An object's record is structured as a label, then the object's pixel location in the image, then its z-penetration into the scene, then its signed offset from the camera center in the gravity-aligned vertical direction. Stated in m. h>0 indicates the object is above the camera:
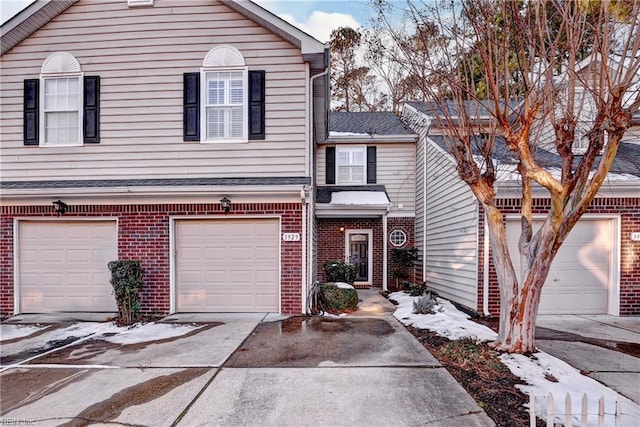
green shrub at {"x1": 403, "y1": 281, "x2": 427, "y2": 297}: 9.23 -1.93
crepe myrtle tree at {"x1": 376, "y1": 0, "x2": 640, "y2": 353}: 3.87 +1.58
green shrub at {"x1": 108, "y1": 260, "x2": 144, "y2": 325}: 6.36 -1.31
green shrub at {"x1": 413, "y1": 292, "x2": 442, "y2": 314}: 6.96 -1.78
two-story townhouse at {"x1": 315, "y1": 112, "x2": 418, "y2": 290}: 11.96 +1.21
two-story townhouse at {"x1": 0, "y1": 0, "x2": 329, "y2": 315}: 7.02 +1.45
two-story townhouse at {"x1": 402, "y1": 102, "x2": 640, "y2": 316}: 7.04 -0.68
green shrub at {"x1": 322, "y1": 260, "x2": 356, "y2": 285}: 10.32 -1.61
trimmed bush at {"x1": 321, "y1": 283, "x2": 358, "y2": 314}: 7.33 -1.73
